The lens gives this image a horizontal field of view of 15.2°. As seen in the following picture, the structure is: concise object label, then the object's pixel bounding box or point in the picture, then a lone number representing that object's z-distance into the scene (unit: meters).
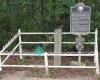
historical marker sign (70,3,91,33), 10.74
